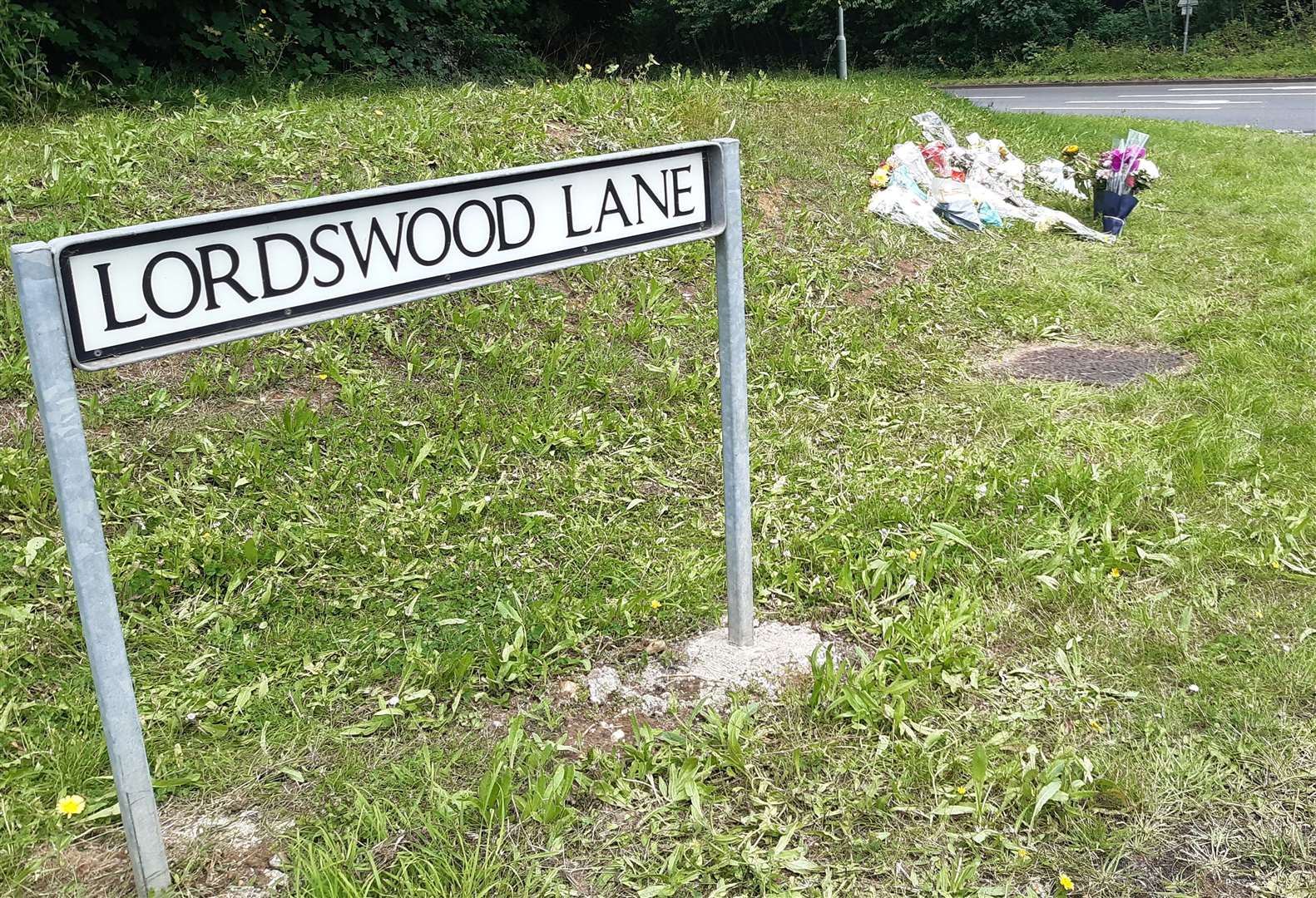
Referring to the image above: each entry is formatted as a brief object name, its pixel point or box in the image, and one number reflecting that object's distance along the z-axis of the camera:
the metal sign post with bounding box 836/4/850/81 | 14.32
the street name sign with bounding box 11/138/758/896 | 1.66
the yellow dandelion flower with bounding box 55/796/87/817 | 2.13
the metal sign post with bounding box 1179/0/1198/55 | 24.31
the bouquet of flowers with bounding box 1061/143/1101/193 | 8.46
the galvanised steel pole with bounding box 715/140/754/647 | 2.61
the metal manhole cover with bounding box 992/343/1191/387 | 5.05
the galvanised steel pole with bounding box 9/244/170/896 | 1.61
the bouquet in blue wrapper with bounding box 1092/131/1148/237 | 7.53
